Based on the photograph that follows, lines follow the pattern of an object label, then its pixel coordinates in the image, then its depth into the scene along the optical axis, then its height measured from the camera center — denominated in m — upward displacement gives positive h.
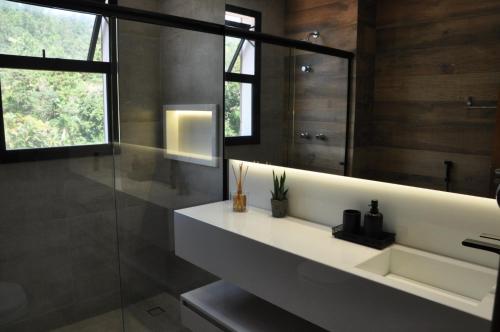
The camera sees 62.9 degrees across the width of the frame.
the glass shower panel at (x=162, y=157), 2.71 -0.28
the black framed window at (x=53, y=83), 2.39 +0.20
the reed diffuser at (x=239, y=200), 2.54 -0.51
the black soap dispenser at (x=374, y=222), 1.91 -0.48
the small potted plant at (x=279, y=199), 2.39 -0.48
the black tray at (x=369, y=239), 1.86 -0.56
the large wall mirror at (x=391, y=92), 1.57 +0.12
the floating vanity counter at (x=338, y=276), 1.39 -0.64
